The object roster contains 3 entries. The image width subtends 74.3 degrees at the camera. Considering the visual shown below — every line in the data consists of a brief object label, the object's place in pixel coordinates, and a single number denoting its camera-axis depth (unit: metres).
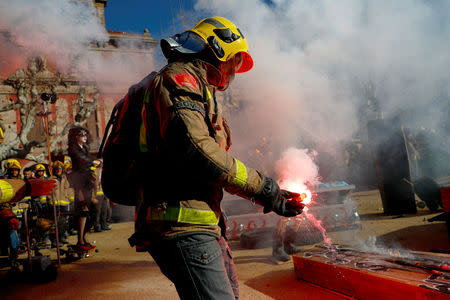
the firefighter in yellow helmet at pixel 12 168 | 6.88
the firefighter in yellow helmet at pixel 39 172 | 8.39
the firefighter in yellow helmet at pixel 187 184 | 1.34
